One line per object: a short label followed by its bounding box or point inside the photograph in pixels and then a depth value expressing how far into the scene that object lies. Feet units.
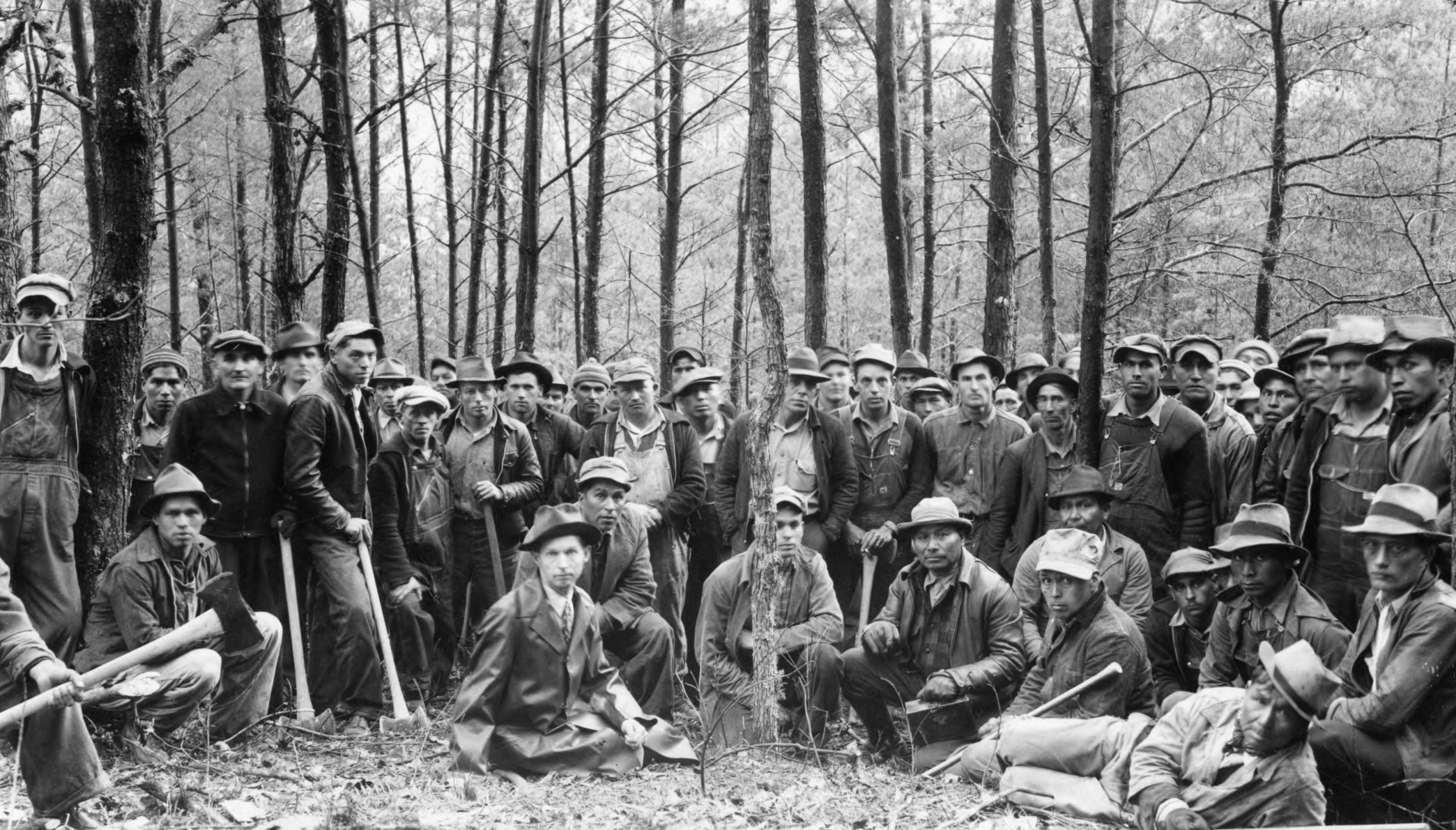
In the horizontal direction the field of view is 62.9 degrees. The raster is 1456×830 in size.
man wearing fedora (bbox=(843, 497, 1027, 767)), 23.54
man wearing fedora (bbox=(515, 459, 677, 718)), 25.94
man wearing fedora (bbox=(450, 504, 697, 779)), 21.42
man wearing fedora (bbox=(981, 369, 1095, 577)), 27.12
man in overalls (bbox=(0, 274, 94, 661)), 23.24
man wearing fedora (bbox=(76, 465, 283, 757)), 21.45
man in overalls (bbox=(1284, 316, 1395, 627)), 21.86
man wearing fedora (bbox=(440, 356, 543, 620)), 28.66
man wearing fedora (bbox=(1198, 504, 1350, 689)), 20.16
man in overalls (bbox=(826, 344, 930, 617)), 28.63
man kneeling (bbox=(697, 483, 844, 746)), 24.68
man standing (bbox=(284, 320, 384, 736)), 24.77
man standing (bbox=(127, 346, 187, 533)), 29.60
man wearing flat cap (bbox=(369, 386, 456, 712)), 26.89
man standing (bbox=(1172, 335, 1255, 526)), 26.45
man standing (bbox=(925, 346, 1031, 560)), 28.68
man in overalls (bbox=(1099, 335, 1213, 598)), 25.96
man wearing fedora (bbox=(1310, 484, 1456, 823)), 17.30
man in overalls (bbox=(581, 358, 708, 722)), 28.91
